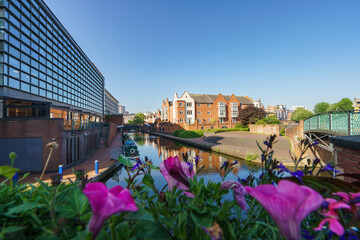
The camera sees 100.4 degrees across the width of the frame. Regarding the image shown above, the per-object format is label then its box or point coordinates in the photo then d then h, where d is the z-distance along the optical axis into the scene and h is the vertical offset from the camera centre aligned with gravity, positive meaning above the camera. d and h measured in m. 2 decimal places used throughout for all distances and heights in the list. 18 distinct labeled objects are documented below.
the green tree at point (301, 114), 62.28 +2.58
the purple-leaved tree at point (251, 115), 40.47 +1.47
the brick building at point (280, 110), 114.19 +7.59
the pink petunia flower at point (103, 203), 0.54 -0.31
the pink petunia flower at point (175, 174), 0.98 -0.37
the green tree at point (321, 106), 59.24 +5.56
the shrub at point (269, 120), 36.44 +0.02
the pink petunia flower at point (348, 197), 0.69 -0.36
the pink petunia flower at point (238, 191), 1.00 -0.48
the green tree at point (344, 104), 52.16 +5.69
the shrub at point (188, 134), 34.53 -3.22
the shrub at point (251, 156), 14.84 -3.65
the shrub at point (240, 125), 44.23 -1.59
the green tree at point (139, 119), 97.64 +0.85
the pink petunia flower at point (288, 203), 0.52 -0.31
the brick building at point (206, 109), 48.06 +3.79
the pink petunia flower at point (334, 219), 0.55 -0.40
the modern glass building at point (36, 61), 17.28 +9.49
